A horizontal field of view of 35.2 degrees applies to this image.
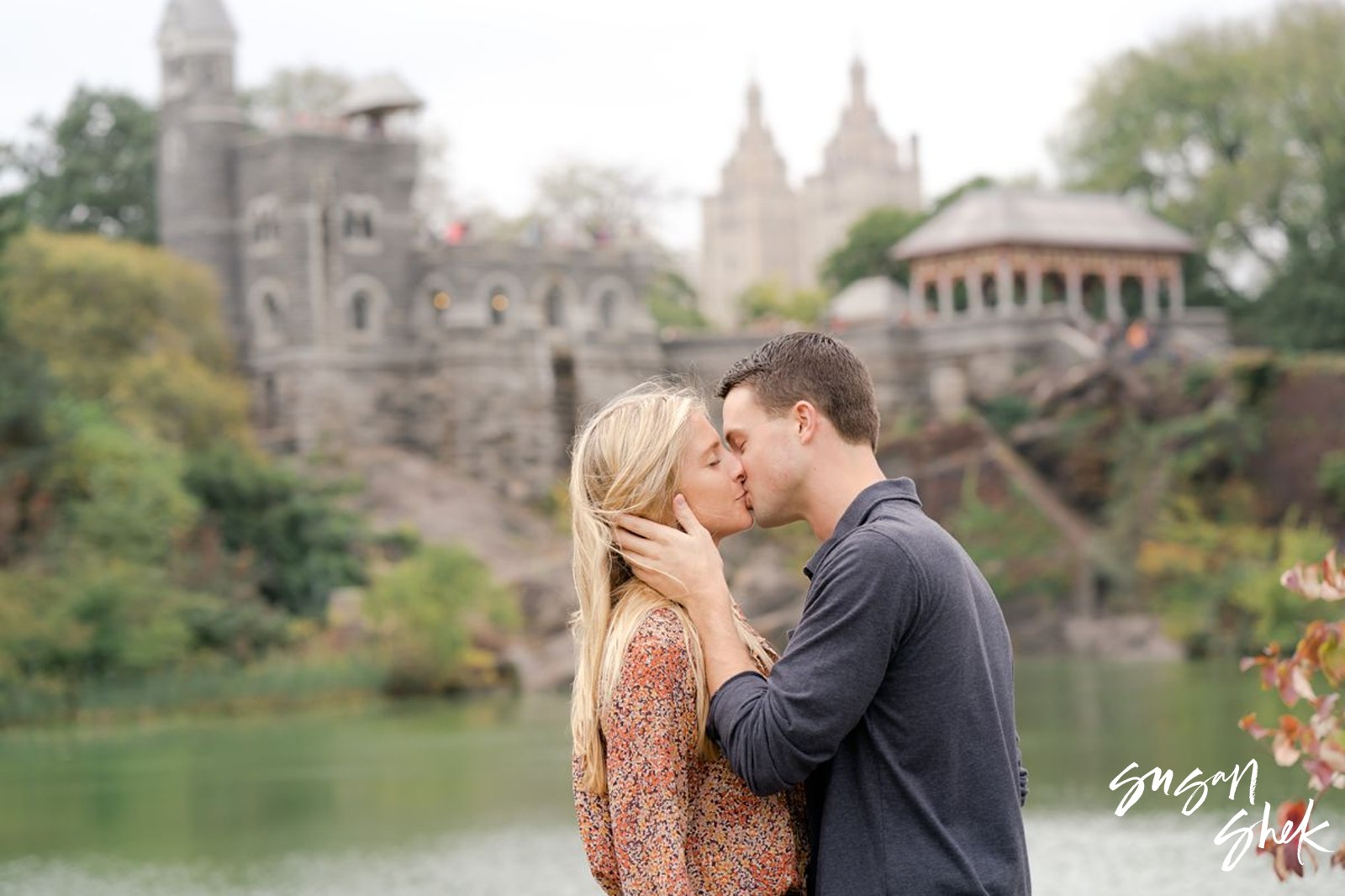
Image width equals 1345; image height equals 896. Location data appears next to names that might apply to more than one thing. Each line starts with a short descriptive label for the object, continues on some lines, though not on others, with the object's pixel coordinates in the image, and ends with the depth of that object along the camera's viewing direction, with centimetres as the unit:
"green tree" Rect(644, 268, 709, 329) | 4994
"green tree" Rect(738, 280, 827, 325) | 5034
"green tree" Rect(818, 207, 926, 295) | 4781
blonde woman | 315
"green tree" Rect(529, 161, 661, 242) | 5322
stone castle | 3562
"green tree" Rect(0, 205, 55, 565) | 2616
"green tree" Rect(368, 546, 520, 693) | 2698
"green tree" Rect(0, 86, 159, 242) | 4100
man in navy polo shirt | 307
